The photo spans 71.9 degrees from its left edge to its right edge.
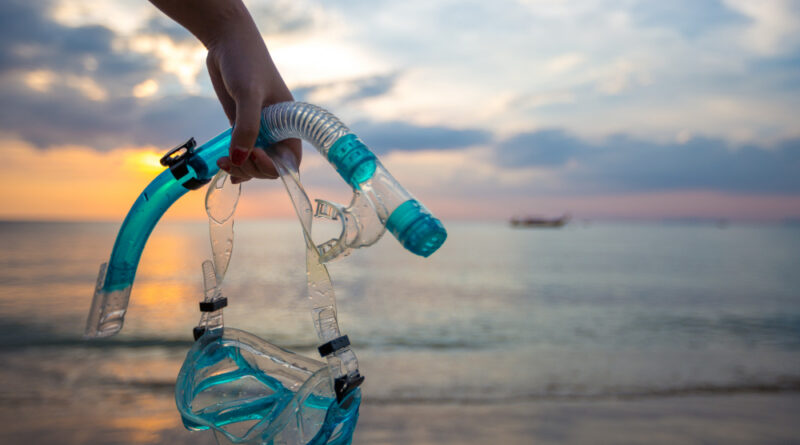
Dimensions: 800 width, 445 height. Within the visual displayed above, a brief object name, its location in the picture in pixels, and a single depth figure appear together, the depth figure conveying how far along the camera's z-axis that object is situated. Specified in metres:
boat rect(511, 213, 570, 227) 105.81
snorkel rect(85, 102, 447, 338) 1.03
